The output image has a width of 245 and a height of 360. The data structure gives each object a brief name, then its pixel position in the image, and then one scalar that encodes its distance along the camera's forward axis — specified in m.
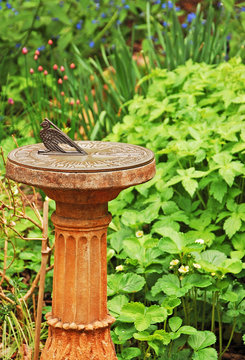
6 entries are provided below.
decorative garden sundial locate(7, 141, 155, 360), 4.07
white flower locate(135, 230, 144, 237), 5.78
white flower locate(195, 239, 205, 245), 5.44
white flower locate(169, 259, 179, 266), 5.23
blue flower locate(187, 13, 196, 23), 10.54
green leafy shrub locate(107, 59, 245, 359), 5.10
